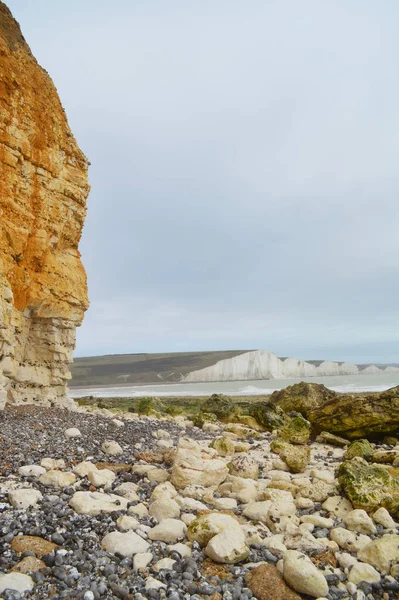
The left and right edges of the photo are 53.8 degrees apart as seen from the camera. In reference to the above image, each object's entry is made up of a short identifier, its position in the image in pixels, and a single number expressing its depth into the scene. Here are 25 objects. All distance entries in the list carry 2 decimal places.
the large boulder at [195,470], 6.95
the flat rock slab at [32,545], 4.05
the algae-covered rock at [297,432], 13.66
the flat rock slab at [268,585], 3.90
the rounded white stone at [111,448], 8.54
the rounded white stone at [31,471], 6.25
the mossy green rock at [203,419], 17.81
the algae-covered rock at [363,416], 14.63
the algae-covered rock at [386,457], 9.97
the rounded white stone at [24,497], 5.07
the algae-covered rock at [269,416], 17.02
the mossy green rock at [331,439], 13.74
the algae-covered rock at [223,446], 10.32
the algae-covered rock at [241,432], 14.70
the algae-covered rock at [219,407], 21.05
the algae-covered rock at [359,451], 10.43
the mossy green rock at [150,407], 20.51
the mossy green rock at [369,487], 6.27
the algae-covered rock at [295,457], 9.32
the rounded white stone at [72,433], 9.45
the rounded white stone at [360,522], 5.61
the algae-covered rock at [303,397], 21.86
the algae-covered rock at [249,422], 17.52
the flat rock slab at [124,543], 4.33
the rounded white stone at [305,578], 3.97
